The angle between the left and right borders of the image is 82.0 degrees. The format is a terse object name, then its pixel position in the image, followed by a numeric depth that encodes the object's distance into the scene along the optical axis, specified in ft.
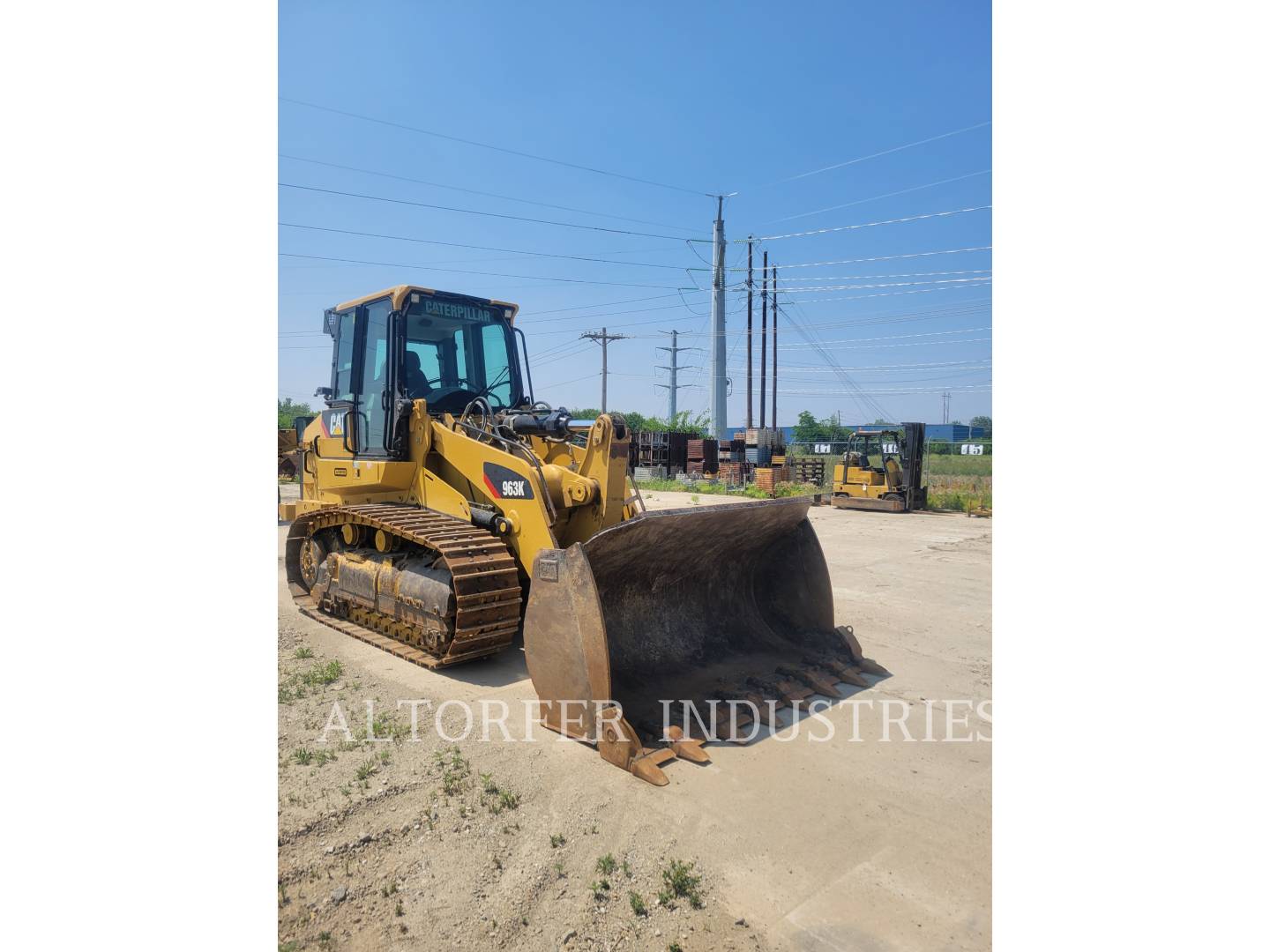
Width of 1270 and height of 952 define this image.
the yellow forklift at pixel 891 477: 54.34
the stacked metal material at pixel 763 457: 75.54
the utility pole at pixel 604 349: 138.41
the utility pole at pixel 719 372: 84.33
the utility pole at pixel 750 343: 91.66
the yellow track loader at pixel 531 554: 12.08
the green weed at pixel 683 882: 8.17
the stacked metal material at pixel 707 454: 79.36
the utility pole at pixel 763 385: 92.58
